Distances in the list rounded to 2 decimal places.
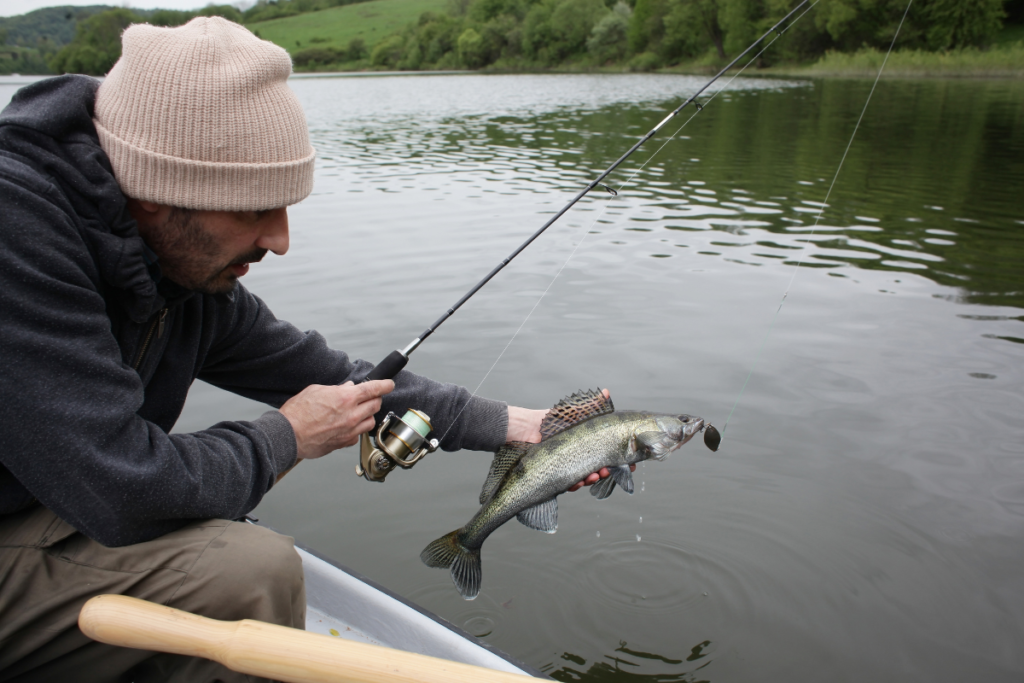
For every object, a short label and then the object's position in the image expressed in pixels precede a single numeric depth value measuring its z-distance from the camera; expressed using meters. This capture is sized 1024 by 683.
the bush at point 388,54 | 108.00
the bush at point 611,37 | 83.62
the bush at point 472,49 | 99.31
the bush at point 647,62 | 74.94
